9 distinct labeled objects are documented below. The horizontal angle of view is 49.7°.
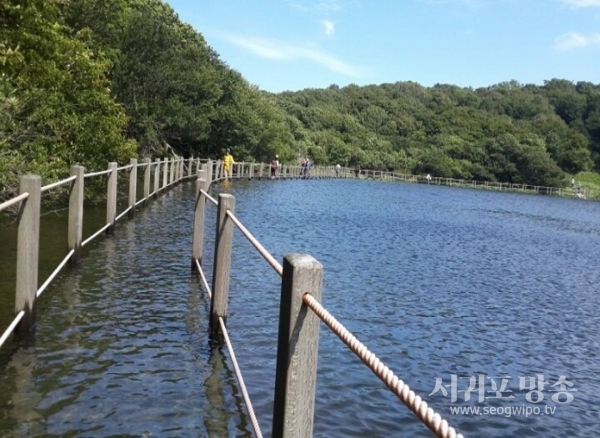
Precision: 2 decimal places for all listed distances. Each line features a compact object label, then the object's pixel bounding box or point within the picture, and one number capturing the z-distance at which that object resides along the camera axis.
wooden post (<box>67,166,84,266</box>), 7.88
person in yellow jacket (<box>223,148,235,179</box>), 31.35
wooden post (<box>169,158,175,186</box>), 21.91
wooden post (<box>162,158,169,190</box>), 19.57
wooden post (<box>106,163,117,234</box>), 10.34
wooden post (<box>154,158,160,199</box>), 17.45
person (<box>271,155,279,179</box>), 41.60
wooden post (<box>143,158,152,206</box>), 15.31
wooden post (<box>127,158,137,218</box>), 12.97
